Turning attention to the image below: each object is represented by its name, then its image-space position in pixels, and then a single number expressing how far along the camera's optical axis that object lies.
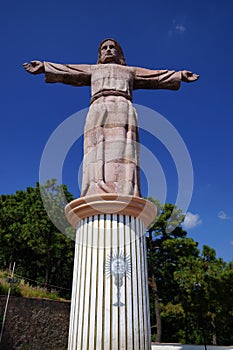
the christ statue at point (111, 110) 6.82
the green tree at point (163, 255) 24.50
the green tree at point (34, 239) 26.86
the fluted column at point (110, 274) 5.27
